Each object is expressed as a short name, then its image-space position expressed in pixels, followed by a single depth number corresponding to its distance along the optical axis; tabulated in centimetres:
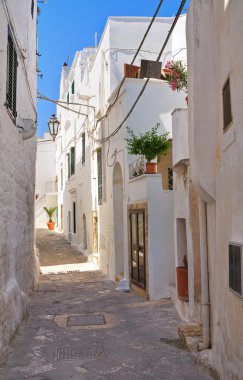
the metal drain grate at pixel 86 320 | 860
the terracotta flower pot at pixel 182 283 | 835
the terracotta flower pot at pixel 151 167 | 1094
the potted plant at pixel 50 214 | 3638
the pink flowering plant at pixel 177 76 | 942
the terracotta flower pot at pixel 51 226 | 3634
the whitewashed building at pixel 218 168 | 471
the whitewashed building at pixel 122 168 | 1088
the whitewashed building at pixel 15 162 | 667
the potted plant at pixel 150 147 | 1086
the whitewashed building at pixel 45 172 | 4025
